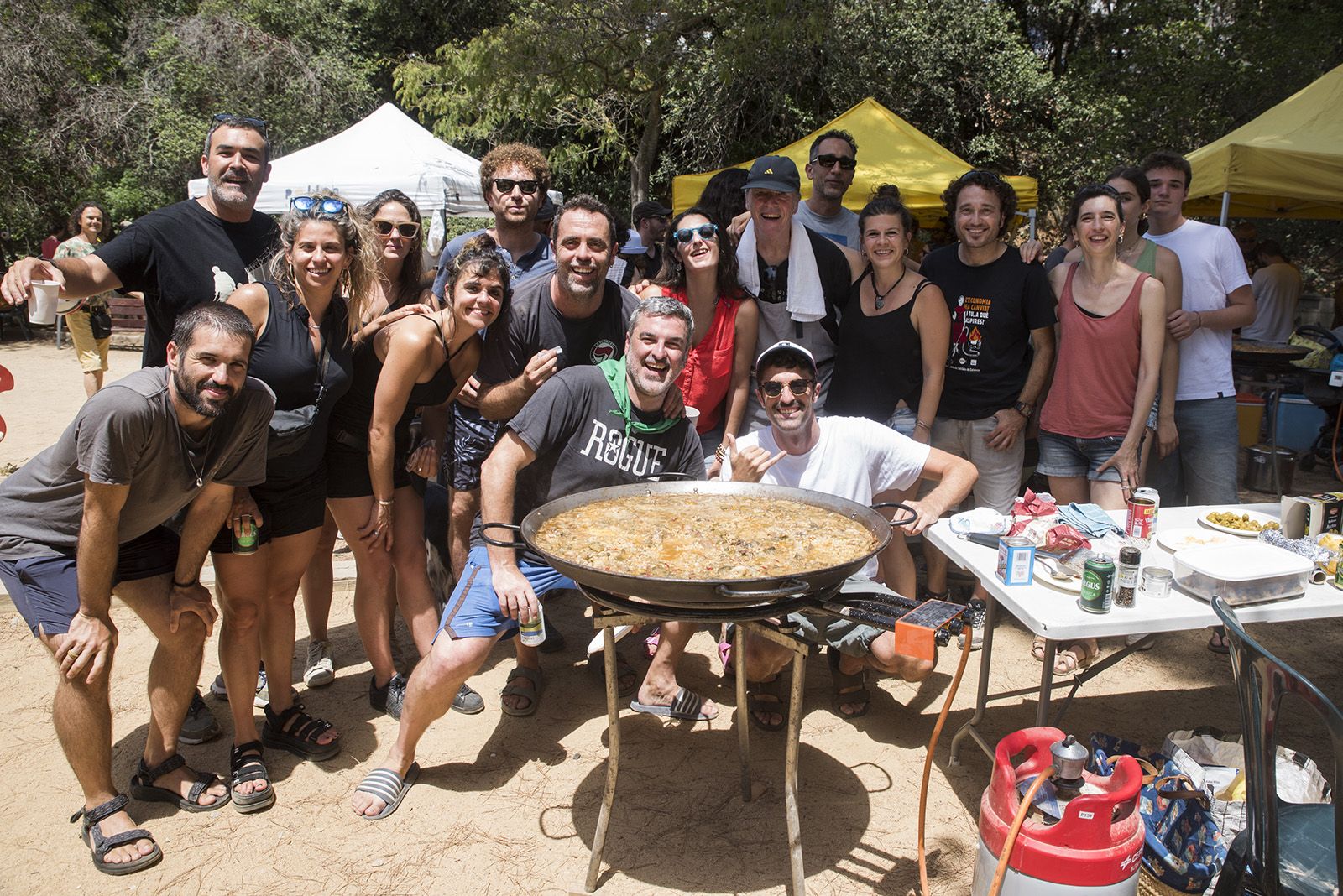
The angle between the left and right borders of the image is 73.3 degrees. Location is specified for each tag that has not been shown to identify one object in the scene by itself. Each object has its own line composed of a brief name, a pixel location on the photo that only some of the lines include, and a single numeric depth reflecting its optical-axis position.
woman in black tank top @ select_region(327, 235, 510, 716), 3.25
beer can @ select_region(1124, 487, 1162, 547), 3.03
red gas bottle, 2.10
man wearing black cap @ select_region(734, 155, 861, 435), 3.92
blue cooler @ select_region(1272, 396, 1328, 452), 7.95
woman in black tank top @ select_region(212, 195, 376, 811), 2.98
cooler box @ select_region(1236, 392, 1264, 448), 7.47
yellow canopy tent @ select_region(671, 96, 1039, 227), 8.68
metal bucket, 6.70
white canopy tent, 10.39
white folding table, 2.47
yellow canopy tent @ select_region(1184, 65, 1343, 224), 6.62
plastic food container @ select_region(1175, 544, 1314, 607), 2.56
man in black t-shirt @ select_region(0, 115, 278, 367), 3.16
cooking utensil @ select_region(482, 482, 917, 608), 2.07
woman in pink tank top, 3.64
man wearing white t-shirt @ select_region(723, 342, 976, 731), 3.07
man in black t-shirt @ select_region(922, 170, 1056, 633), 3.93
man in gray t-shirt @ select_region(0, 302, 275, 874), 2.53
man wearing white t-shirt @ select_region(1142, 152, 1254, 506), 3.99
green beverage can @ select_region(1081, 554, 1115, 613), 2.51
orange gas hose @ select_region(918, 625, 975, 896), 2.46
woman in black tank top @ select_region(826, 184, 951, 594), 3.88
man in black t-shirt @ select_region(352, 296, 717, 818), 2.96
